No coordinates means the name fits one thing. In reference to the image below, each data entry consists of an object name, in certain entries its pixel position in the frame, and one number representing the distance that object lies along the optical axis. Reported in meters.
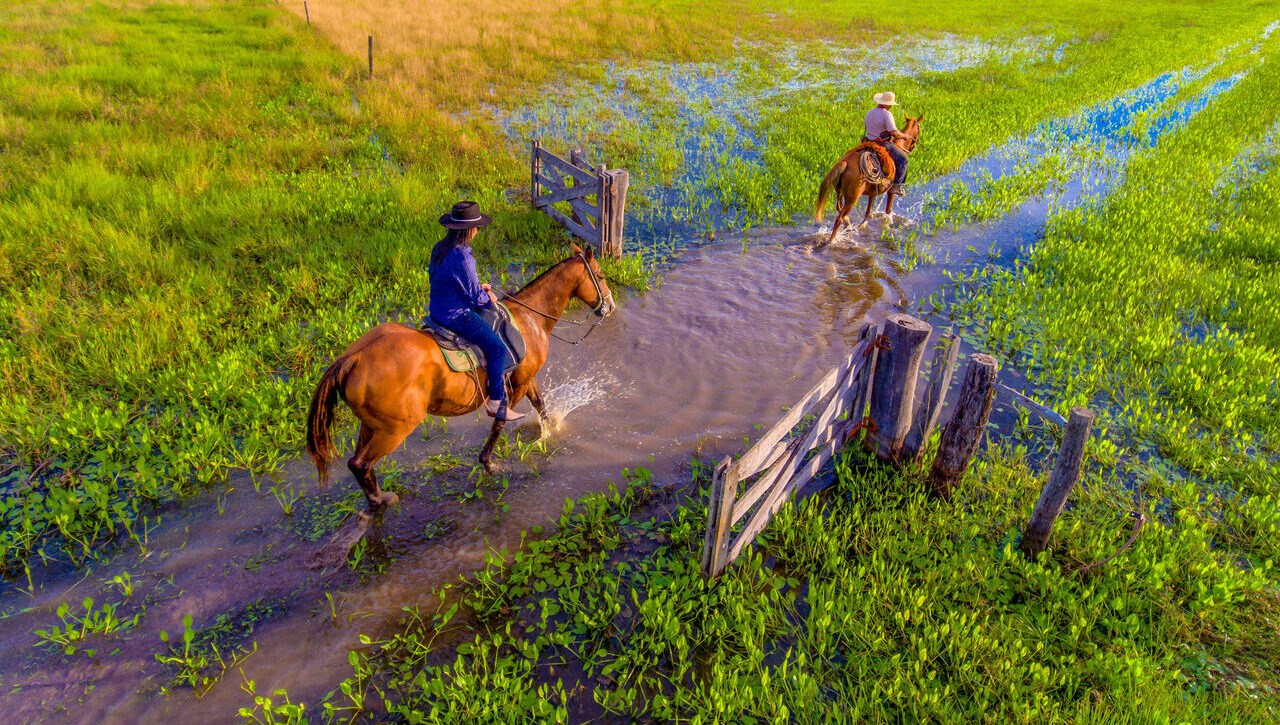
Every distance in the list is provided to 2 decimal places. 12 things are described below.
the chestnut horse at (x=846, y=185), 11.21
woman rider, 5.03
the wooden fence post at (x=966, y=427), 4.67
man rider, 11.39
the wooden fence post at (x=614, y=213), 9.62
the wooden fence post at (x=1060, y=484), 4.20
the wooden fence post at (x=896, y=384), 5.08
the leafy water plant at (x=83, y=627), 4.00
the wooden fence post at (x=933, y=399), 4.95
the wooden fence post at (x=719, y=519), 4.02
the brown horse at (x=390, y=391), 4.75
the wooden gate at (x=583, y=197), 9.77
